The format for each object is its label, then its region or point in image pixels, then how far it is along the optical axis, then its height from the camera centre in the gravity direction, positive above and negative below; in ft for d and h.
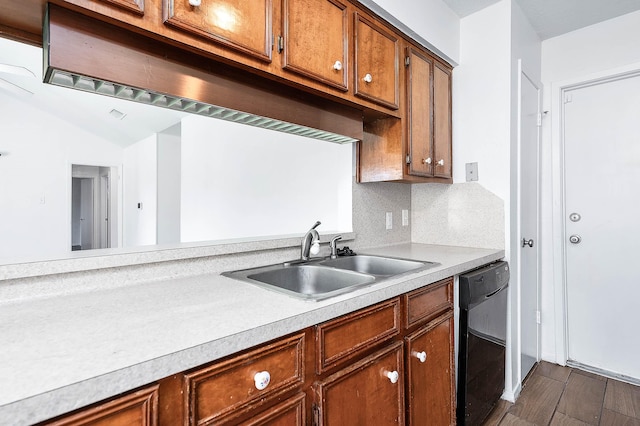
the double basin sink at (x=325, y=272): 4.31 -0.86
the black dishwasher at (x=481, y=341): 4.98 -2.10
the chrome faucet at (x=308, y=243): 5.15 -0.45
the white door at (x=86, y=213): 25.39 +0.18
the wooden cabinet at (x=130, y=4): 2.76 +1.82
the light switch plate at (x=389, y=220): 7.17 -0.13
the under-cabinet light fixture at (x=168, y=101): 3.12 +1.31
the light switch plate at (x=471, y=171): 6.95 +0.92
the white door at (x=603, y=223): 7.15 -0.23
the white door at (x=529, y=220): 7.04 -0.16
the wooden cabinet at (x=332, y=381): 2.08 -1.40
